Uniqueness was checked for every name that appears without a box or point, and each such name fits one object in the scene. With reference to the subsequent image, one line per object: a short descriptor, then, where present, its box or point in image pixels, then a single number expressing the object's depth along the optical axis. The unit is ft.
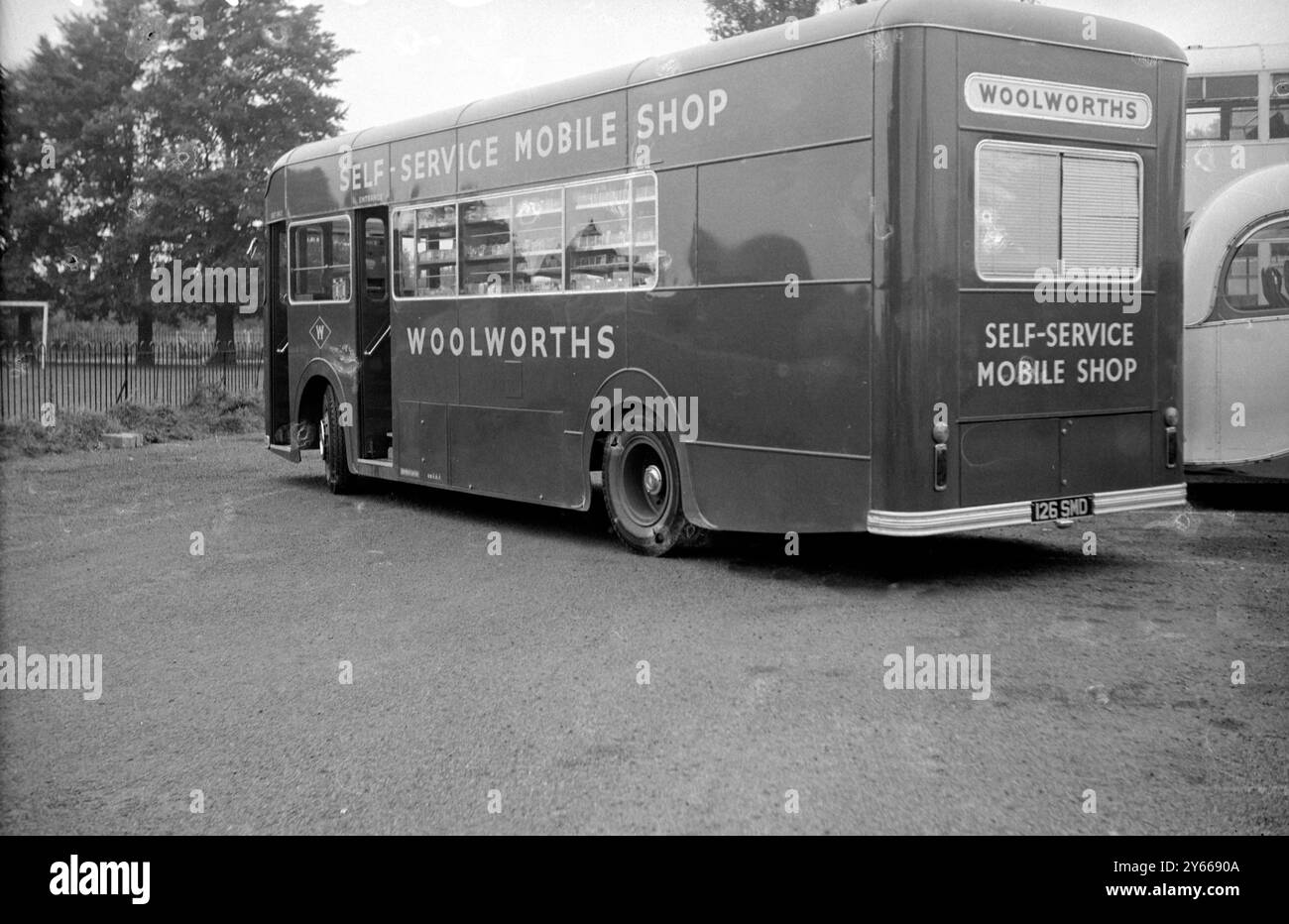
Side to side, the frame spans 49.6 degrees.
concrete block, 63.26
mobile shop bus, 26.55
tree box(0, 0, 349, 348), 127.13
